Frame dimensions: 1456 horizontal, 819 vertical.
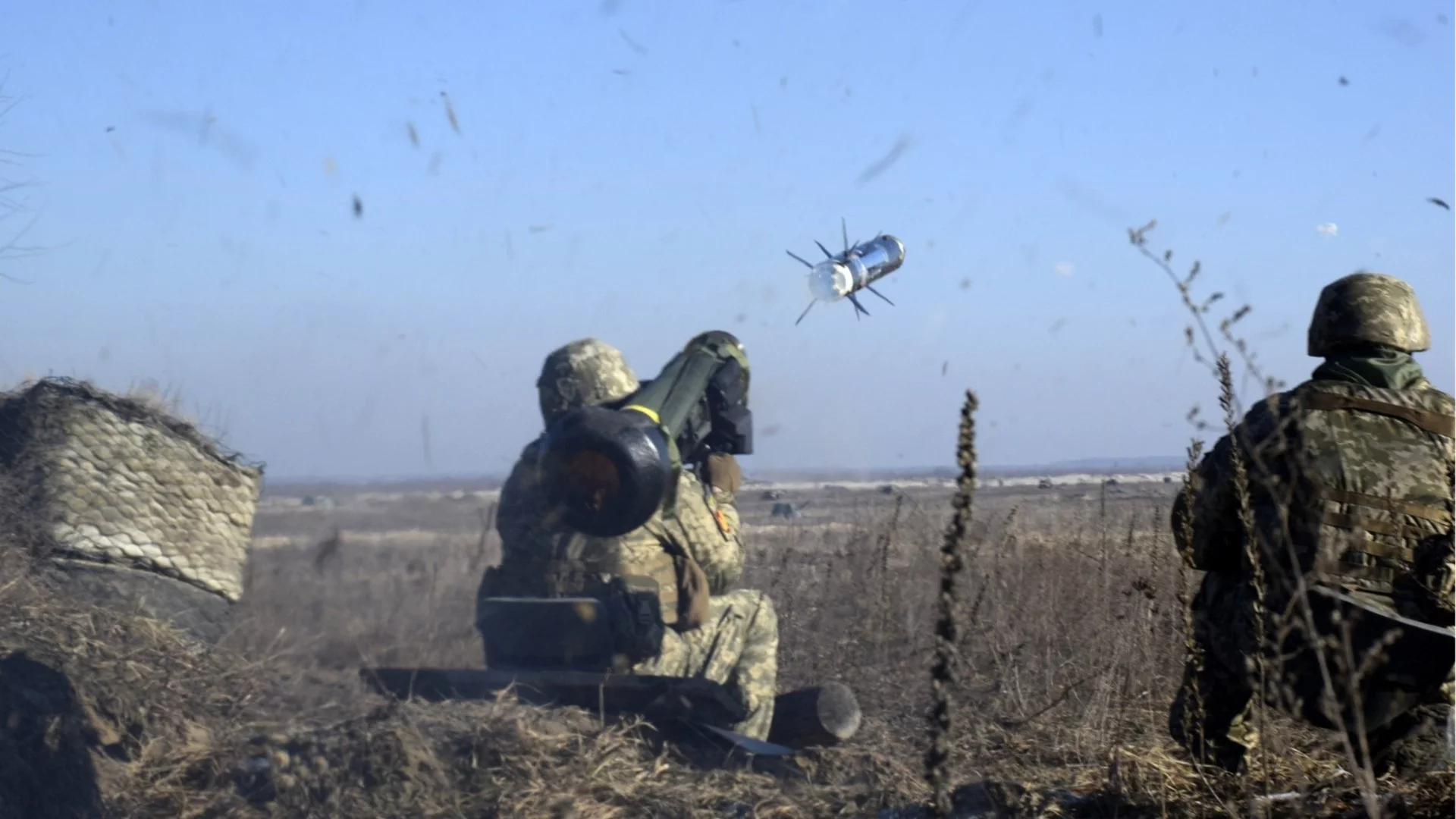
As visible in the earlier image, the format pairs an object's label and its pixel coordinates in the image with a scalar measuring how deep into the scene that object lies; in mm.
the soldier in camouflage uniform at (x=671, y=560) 7816
